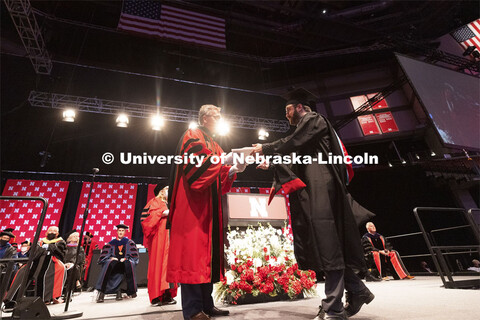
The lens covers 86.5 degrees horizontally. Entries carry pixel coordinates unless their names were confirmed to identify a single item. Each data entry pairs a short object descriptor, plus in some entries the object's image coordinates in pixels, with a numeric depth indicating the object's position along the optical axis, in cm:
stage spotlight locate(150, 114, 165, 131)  922
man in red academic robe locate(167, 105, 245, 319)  199
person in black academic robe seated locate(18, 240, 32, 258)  745
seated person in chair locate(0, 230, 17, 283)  541
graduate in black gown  184
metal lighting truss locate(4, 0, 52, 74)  658
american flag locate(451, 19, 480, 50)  1005
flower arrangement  342
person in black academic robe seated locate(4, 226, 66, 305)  462
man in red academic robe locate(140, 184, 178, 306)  362
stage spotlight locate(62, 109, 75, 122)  838
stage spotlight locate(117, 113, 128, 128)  883
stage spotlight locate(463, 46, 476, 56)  957
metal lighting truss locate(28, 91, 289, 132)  832
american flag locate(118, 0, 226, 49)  740
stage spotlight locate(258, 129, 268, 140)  1037
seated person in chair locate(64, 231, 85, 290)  667
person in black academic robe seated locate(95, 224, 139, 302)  517
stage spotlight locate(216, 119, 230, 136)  967
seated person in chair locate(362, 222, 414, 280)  747
